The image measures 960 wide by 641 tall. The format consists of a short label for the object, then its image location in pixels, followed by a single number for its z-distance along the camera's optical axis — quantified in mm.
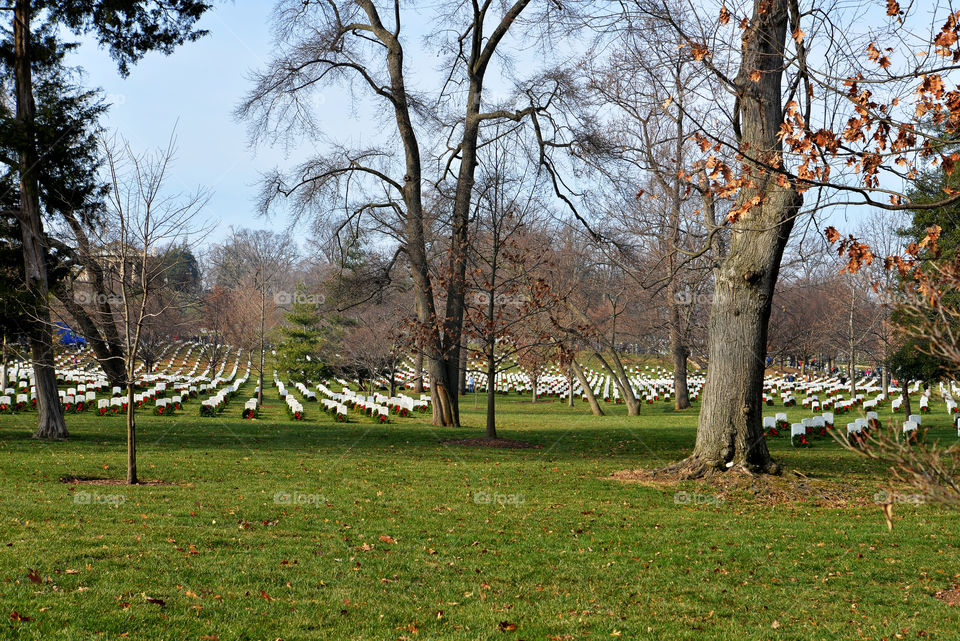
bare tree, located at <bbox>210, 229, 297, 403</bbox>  35500
